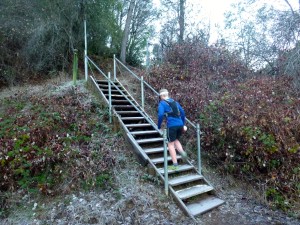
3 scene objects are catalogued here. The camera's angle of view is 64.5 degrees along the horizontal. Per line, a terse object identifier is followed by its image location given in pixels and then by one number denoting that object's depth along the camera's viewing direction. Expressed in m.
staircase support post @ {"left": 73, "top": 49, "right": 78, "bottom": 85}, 8.88
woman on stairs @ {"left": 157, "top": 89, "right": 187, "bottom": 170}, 5.00
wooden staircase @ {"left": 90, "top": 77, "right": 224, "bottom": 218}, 4.74
